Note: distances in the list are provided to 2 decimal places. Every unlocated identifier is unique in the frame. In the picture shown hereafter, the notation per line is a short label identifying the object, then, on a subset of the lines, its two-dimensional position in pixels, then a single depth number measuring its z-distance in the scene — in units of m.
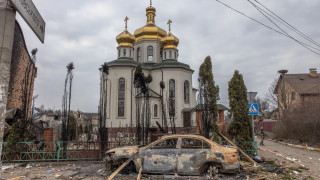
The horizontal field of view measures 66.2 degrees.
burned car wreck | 7.46
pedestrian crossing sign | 10.80
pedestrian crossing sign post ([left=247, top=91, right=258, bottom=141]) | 11.17
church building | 30.91
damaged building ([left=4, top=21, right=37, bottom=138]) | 17.14
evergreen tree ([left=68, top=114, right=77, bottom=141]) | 21.67
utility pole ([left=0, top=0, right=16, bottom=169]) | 2.63
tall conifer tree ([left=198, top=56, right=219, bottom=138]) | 12.16
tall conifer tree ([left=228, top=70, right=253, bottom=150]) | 11.24
